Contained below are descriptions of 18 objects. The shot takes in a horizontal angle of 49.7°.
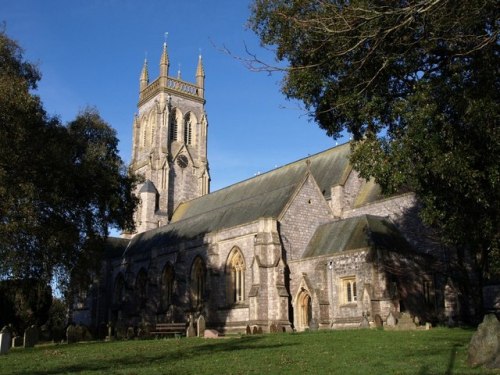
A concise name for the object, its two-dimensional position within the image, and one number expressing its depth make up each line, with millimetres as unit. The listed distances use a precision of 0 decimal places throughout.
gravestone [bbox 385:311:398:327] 23681
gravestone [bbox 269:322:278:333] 27942
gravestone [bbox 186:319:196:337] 25406
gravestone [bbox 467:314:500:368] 10906
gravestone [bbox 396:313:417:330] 22344
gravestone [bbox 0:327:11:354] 17891
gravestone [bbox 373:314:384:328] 24588
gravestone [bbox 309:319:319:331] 26919
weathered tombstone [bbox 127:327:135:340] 29316
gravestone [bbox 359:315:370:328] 24719
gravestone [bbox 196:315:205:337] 25262
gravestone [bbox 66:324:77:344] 26969
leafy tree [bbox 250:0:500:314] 12273
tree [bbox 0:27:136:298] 19938
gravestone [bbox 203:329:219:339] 23977
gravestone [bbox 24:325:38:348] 23580
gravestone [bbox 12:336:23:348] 25225
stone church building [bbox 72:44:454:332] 27578
